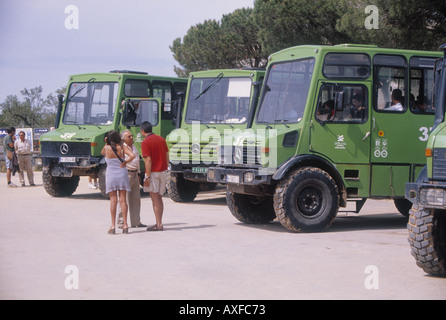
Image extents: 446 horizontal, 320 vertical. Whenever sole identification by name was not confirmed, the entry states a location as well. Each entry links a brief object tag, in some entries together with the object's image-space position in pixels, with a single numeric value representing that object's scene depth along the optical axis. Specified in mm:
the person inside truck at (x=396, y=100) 12531
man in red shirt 12164
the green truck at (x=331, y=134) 11891
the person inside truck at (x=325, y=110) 12117
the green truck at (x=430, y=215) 7828
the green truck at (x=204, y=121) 16516
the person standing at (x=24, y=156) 23750
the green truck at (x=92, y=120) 18062
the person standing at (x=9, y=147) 24219
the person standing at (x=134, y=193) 12664
